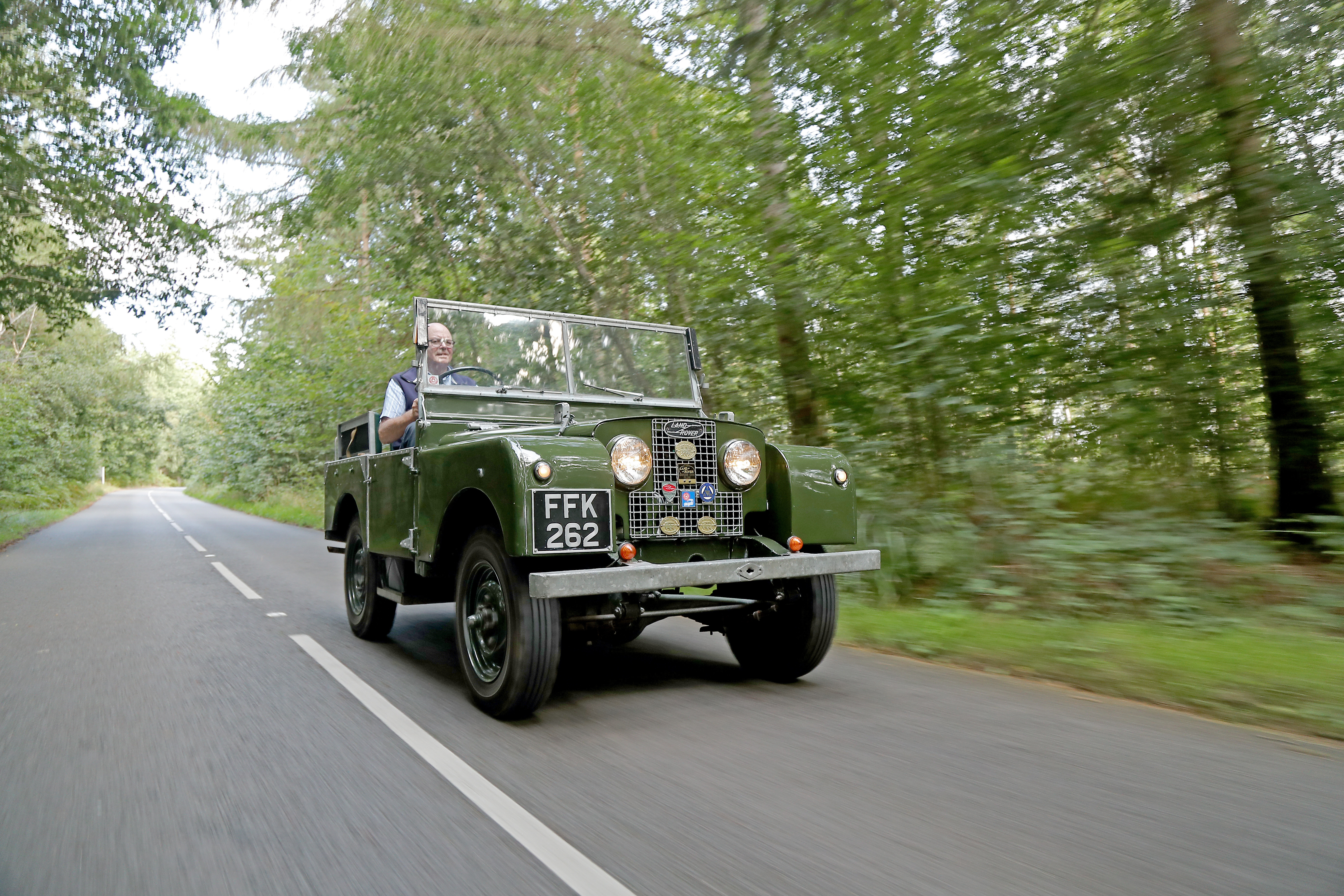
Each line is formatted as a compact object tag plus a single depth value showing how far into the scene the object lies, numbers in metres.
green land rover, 4.00
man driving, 5.57
